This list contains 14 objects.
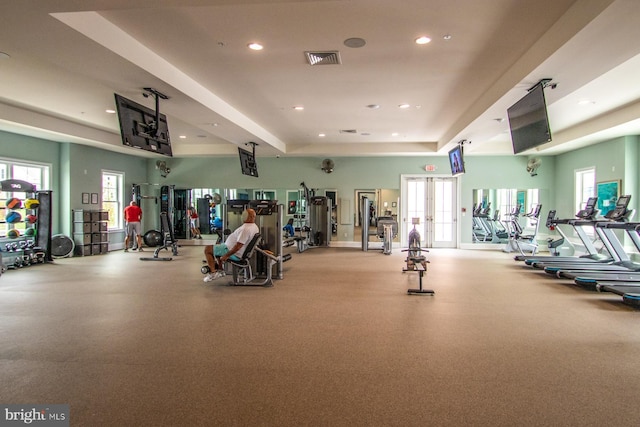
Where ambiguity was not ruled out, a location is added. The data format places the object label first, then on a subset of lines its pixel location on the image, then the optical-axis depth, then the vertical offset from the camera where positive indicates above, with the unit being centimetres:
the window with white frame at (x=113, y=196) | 1112 +52
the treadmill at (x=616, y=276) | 560 -103
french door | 1201 +11
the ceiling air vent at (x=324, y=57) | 460 +198
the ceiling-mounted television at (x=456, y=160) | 869 +127
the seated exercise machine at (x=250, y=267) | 596 -87
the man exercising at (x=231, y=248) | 591 -57
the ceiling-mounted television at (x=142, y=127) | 477 +119
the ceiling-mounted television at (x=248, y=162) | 941 +132
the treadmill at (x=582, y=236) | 755 -49
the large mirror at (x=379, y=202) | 1212 +37
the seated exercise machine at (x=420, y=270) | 555 -86
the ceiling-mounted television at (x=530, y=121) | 449 +120
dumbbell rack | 799 -43
